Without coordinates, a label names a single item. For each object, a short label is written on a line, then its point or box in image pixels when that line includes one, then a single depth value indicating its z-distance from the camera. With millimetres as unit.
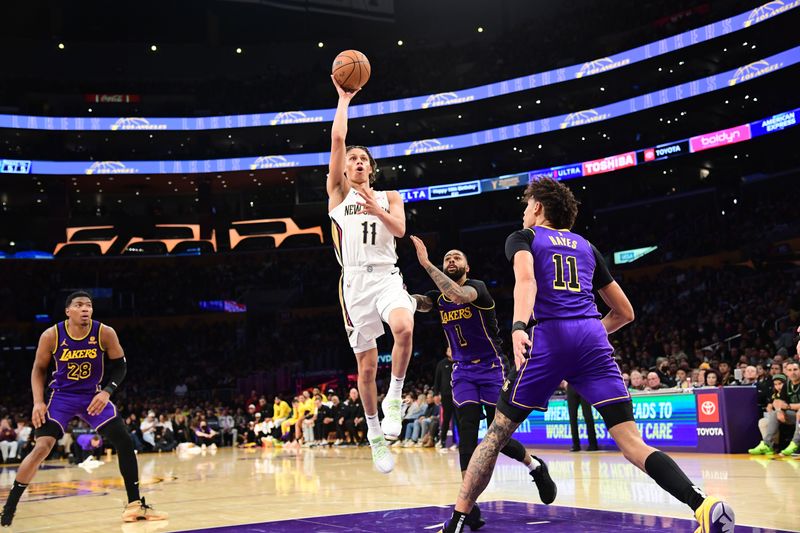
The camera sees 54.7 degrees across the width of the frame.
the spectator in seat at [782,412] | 11406
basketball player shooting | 5988
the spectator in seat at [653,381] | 13891
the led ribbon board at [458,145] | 31609
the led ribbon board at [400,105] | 32344
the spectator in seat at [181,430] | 24484
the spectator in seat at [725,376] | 14717
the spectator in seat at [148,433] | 23203
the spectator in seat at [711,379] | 13172
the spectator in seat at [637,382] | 14203
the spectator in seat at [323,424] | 22469
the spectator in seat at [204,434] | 24500
